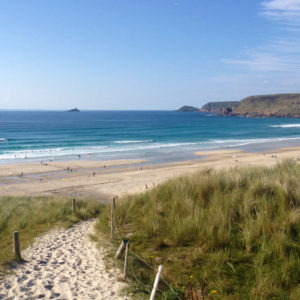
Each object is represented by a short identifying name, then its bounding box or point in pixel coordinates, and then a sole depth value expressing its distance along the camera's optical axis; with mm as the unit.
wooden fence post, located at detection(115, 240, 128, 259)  6198
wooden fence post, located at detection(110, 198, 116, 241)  7746
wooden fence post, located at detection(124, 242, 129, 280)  5684
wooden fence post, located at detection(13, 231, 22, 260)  6541
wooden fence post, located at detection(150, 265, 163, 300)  4232
